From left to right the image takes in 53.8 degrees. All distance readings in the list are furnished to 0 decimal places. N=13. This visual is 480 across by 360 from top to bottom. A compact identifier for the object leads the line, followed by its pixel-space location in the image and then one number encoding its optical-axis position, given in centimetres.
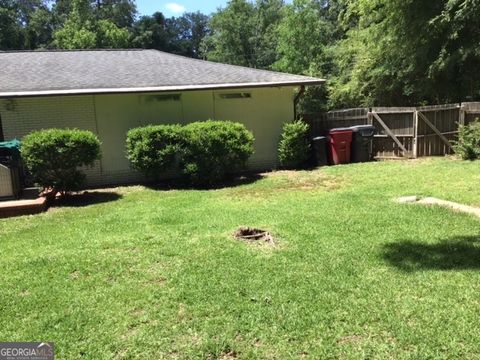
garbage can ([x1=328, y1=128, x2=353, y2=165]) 1334
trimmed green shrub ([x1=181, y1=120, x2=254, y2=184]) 1064
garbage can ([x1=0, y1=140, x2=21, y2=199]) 888
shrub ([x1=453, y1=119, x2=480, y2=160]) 1223
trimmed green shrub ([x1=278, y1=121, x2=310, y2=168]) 1273
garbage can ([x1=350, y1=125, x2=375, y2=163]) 1355
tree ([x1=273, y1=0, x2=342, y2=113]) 3788
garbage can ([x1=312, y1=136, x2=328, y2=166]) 1326
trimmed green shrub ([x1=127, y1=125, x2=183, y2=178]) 1048
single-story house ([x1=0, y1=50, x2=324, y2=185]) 1088
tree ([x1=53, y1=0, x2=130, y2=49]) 3884
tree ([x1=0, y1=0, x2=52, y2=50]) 4681
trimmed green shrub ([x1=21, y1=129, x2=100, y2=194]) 898
